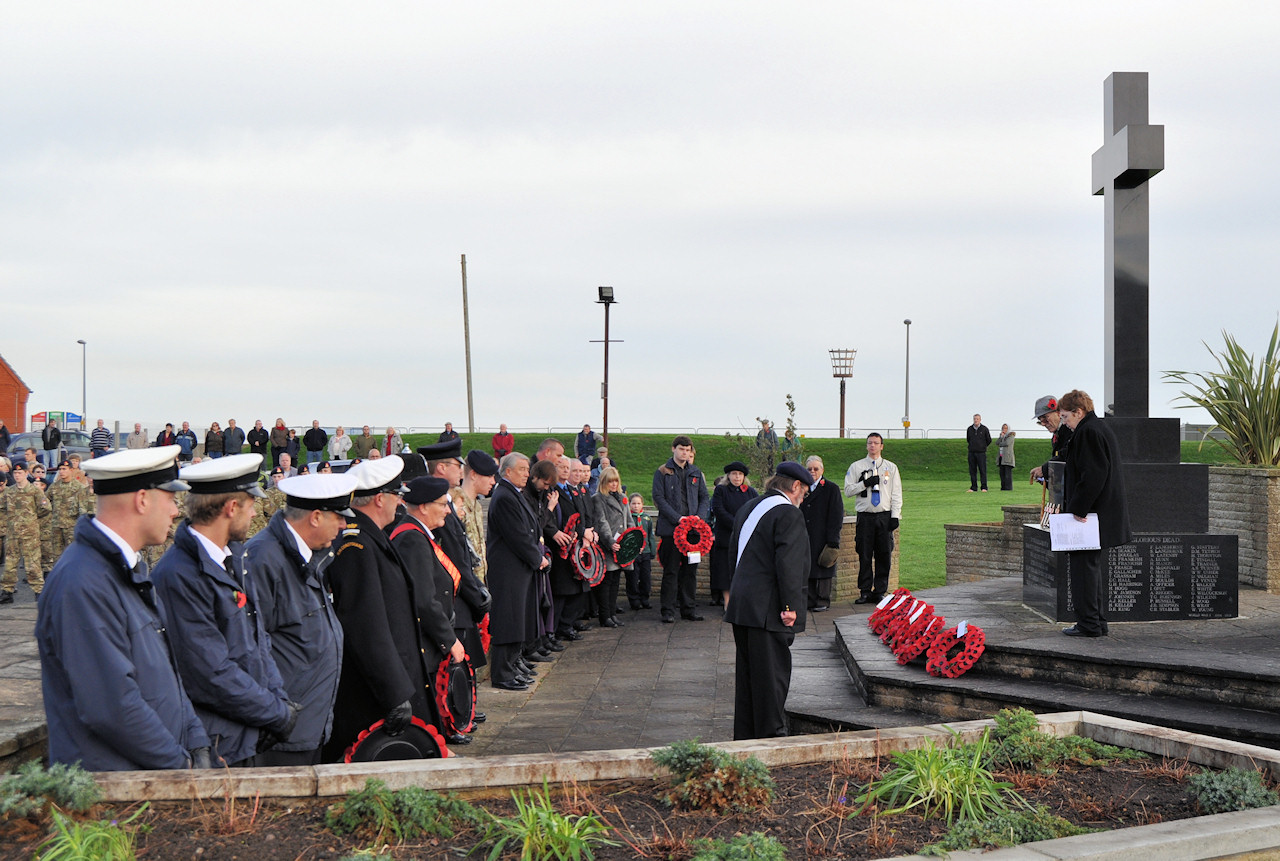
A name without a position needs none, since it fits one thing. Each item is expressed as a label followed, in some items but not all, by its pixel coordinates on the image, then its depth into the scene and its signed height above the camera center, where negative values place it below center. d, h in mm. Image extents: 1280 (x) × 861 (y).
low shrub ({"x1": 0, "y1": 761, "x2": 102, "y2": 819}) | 3496 -1141
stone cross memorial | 8586 -279
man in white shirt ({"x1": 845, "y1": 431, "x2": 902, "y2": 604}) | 13219 -928
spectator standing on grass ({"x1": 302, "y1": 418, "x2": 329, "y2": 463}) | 31444 -150
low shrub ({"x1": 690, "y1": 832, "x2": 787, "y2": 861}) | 3447 -1318
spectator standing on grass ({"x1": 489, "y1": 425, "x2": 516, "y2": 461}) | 29788 -214
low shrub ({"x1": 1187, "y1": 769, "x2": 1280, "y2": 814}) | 4129 -1359
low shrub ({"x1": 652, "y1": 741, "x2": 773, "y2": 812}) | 4027 -1282
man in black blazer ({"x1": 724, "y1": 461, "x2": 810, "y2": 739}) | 6746 -1028
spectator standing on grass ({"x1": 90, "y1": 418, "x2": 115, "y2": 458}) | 31391 -132
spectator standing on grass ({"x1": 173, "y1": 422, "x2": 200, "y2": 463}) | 31172 -210
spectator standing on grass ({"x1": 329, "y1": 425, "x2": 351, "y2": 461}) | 29844 -332
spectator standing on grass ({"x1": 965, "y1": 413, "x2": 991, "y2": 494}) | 30281 -279
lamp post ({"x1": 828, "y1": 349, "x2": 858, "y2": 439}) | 51250 +3316
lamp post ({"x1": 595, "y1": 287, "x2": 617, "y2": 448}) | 28656 +3457
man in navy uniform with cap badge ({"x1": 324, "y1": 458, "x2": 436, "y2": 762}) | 4914 -874
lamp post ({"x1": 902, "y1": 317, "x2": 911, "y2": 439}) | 56219 +1466
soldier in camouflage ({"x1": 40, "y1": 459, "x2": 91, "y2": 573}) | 14992 -1019
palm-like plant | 10984 +335
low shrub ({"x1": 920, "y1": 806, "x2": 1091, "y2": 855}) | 3688 -1374
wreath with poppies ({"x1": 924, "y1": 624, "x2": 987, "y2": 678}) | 7238 -1448
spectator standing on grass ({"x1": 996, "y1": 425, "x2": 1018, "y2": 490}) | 30391 -617
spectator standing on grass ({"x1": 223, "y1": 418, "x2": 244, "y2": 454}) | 31078 -151
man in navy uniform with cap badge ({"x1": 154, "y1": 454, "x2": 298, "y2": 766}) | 4074 -713
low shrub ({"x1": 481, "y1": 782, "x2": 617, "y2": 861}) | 3492 -1301
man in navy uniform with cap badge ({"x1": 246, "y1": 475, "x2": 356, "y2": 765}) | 4547 -709
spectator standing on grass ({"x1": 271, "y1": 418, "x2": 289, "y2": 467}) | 31242 -123
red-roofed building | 54344 +1771
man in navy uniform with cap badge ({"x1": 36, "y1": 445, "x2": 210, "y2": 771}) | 3605 -683
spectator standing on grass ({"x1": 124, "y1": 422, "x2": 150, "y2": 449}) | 30775 -155
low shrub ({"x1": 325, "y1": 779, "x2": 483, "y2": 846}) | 3656 -1293
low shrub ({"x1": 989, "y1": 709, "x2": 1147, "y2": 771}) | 4707 -1372
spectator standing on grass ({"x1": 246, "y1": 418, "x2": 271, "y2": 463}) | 31303 -122
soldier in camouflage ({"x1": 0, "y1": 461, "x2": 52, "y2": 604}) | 14172 -1234
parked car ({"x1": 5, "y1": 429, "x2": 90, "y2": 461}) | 33812 -280
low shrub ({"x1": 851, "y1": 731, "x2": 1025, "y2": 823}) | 4090 -1351
